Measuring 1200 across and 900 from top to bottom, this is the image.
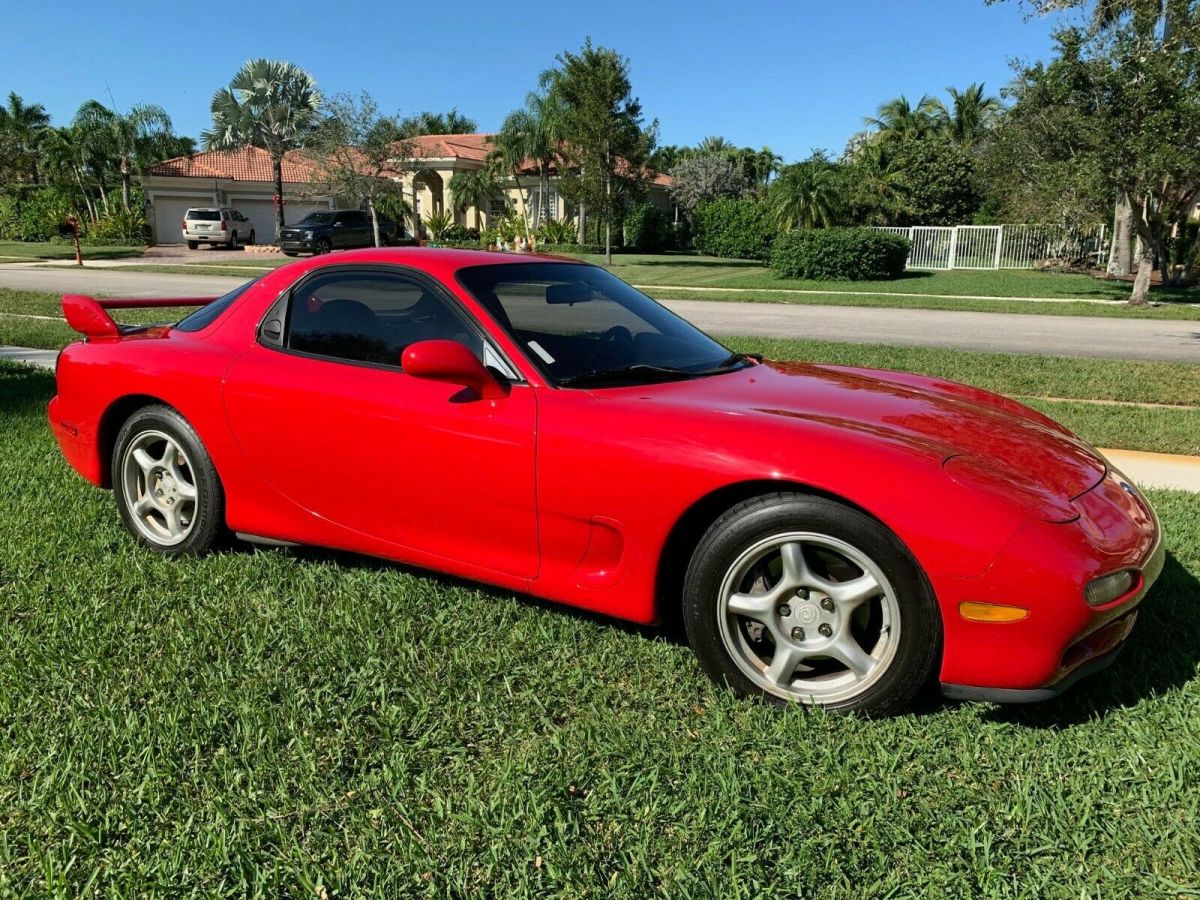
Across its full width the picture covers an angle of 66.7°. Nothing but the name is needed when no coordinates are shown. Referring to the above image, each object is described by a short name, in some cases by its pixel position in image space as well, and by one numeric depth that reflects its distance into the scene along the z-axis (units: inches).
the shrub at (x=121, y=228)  1744.6
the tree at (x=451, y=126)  2869.1
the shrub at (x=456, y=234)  1546.0
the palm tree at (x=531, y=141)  1602.2
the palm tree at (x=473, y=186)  1765.5
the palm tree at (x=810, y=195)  1273.4
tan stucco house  1815.9
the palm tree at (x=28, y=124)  1958.7
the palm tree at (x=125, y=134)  1854.1
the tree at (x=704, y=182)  2004.2
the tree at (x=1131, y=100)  619.8
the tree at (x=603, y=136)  1109.7
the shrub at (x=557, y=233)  1518.2
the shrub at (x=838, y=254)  1021.2
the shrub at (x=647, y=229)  1680.6
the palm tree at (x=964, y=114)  2123.5
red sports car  98.9
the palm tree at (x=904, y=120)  2047.1
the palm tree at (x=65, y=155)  1843.0
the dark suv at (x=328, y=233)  1312.7
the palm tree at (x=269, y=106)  1947.6
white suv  1530.5
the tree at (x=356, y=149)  1328.7
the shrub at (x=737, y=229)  1462.8
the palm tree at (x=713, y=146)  3115.9
